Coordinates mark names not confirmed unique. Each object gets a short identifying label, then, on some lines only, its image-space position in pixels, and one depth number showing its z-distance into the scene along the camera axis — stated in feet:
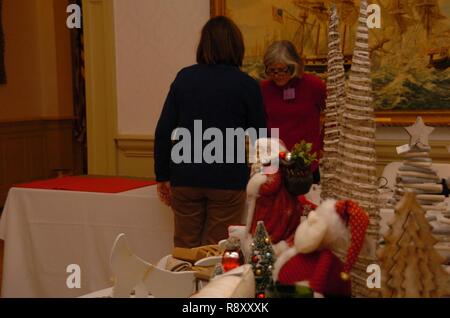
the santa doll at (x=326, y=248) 4.10
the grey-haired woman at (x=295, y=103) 10.61
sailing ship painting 12.62
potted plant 4.76
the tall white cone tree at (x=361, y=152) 4.65
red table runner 10.62
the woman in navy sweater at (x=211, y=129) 8.63
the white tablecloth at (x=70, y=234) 10.19
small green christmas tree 4.52
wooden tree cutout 3.82
